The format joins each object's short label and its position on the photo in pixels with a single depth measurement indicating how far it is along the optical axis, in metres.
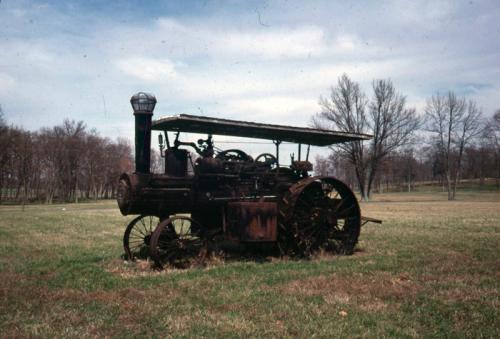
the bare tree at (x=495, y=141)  64.56
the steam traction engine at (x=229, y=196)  9.26
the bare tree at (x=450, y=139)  52.82
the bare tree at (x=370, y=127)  48.56
